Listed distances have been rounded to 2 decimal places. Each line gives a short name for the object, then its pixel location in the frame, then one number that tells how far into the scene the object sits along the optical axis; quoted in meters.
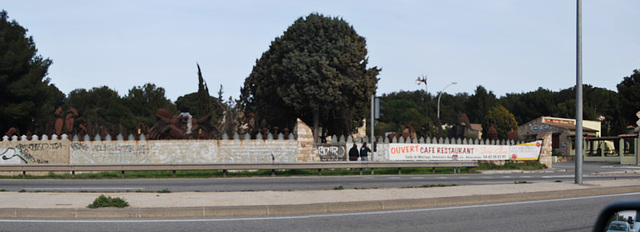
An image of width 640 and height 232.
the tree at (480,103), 122.44
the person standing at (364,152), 30.21
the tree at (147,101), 98.00
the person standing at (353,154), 30.12
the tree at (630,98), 67.38
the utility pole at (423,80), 47.78
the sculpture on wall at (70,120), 34.09
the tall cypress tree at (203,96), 61.12
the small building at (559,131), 70.25
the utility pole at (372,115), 25.33
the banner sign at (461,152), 33.41
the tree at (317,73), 45.34
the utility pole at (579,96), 17.39
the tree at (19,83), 45.06
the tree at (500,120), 84.75
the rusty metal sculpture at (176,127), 31.56
